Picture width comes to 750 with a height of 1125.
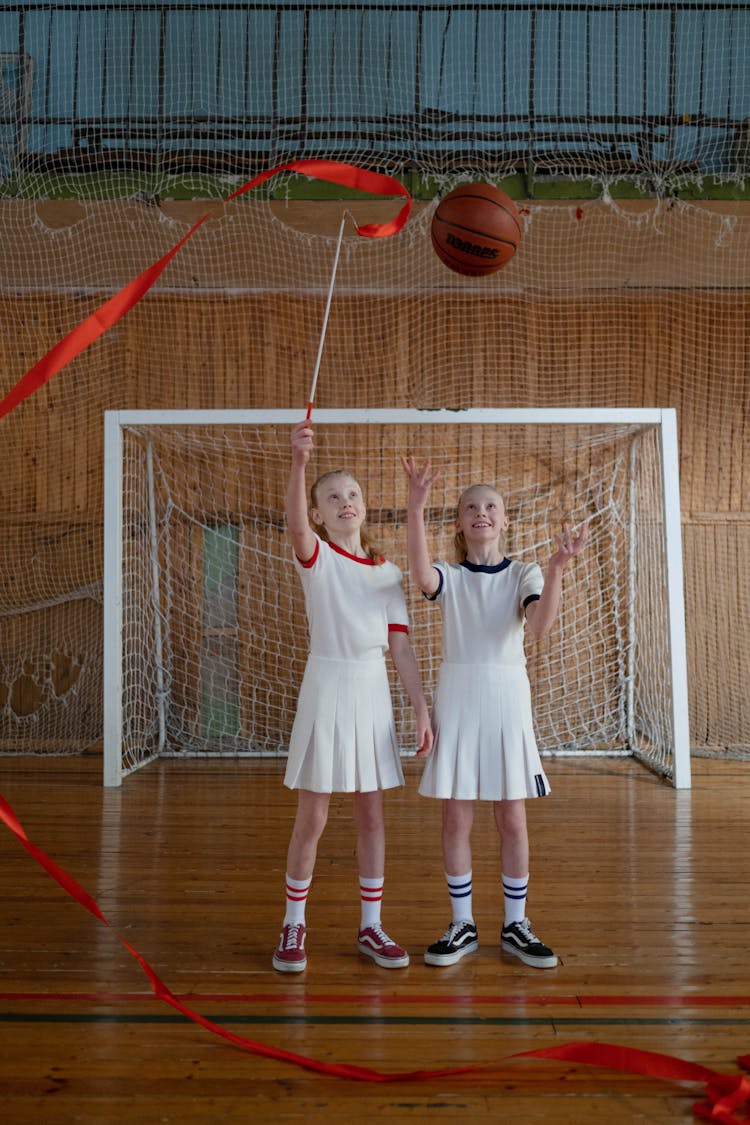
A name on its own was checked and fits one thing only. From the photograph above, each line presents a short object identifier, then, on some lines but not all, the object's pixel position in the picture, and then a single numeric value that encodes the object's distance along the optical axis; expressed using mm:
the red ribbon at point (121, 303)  2303
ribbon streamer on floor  1789
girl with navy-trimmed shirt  2531
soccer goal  5906
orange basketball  3395
